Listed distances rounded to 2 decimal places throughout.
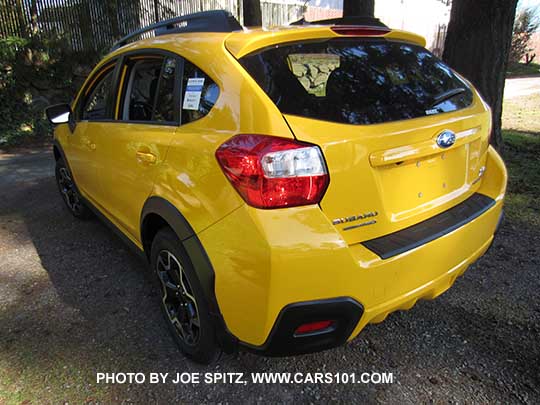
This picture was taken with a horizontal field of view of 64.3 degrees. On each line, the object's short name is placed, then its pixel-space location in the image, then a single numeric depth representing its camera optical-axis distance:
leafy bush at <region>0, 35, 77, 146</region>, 8.47
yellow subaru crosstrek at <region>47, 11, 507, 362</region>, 1.70
